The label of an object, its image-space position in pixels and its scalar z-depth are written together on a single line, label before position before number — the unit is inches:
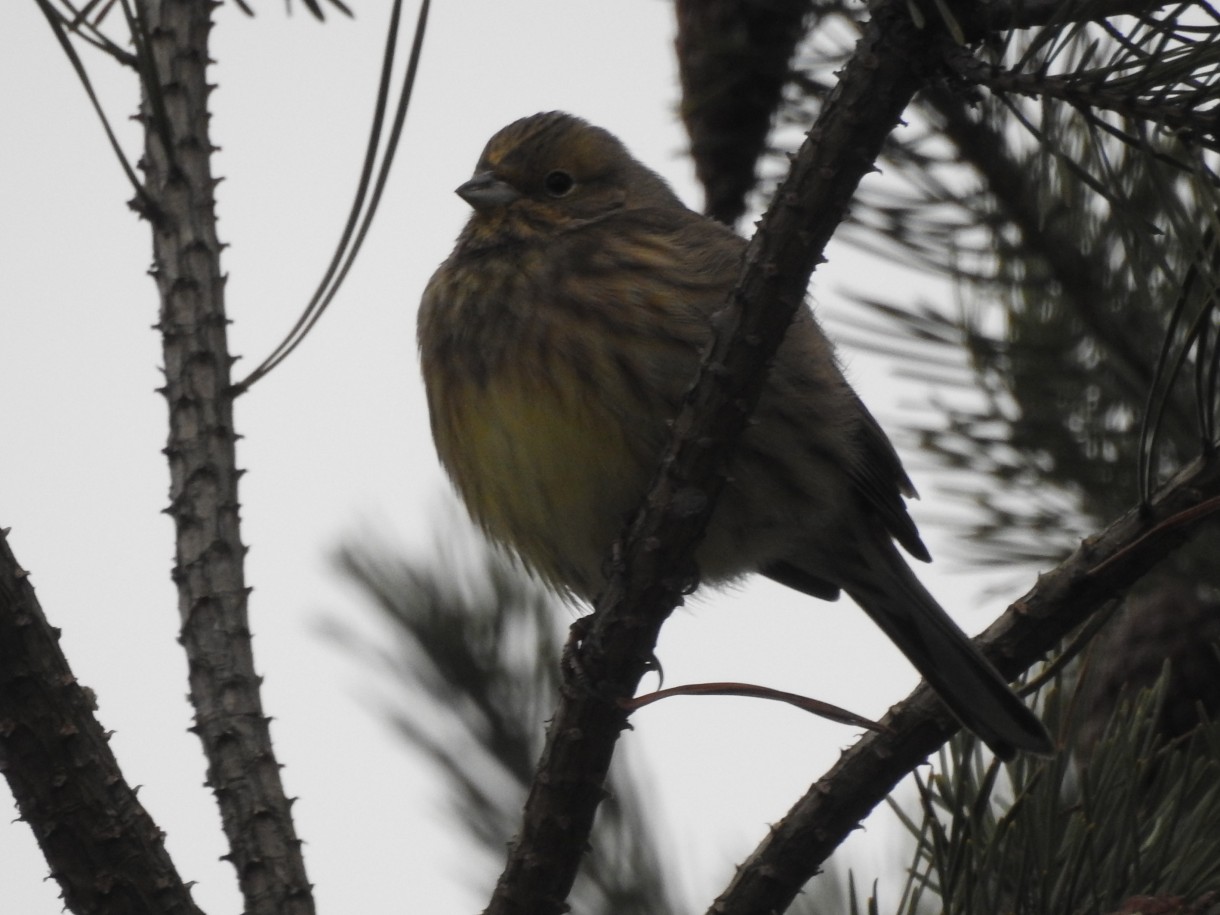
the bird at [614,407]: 256.7
